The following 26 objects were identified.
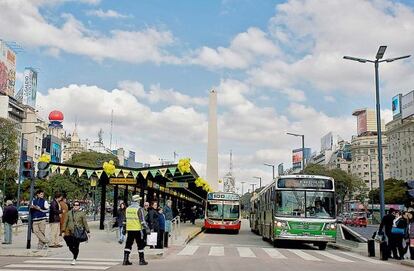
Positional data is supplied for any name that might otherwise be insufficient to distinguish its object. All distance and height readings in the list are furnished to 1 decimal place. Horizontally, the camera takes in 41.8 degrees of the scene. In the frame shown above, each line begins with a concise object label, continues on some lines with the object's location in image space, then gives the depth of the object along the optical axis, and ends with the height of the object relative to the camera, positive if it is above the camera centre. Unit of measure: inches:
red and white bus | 1419.8 -14.0
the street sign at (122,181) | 1137.4 +51.5
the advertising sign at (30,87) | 4783.5 +1058.6
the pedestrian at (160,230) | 737.9 -32.8
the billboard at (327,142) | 7121.1 +882.0
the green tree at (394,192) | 3659.0 +114.7
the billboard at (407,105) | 3949.3 +768.3
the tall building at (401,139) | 4136.3 +605.5
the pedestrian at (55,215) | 704.4 -13.2
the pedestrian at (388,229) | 692.7 -26.0
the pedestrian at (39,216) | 666.8 -14.7
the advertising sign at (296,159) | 6959.6 +627.0
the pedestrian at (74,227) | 507.4 -20.4
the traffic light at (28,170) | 657.0 +41.4
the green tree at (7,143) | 2262.8 +253.1
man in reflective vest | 529.0 -22.6
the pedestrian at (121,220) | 823.1 -22.1
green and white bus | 847.0 -3.6
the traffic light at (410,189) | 601.9 +22.2
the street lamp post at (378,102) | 872.9 +180.4
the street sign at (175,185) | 1406.3 +54.7
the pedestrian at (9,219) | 725.9 -19.5
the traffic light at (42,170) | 654.5 +41.6
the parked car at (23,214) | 1777.8 -32.1
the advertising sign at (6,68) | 3873.0 +1006.0
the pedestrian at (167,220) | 788.1 -22.7
